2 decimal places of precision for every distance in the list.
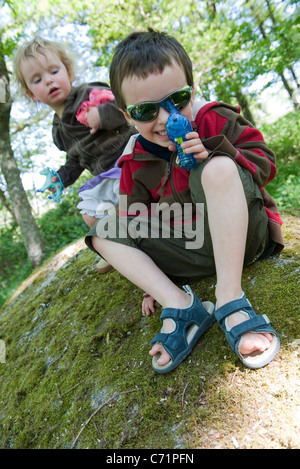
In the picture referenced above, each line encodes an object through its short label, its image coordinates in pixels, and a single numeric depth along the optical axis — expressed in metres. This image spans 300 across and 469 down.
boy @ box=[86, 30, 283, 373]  1.41
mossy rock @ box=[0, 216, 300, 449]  1.15
